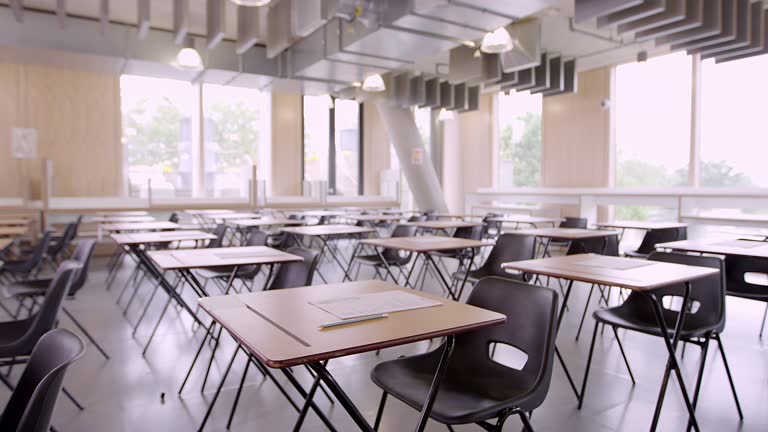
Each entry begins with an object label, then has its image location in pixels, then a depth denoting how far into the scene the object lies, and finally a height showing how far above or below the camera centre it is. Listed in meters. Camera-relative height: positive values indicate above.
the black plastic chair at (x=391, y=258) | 5.05 -0.65
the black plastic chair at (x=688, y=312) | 2.54 -0.66
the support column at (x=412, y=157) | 10.99 +0.88
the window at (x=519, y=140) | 11.90 +1.36
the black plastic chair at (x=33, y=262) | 4.67 -0.64
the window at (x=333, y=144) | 12.95 +1.38
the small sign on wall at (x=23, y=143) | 9.22 +0.98
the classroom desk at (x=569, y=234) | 4.62 -0.38
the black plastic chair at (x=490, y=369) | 1.67 -0.69
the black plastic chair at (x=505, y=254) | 3.93 -0.48
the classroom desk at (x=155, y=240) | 3.81 -0.37
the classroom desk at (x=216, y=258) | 2.78 -0.38
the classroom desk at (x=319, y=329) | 1.33 -0.41
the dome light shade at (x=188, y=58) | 6.53 +1.81
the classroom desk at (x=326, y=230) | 5.22 -0.38
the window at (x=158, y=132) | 10.71 +1.41
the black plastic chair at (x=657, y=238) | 5.29 -0.46
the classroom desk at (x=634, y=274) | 2.22 -0.38
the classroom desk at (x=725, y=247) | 3.11 -0.35
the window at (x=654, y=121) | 9.21 +1.45
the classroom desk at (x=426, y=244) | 3.73 -0.39
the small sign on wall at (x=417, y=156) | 11.22 +0.89
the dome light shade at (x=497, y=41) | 5.85 +1.82
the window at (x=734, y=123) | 8.31 +1.25
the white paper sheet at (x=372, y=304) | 1.69 -0.40
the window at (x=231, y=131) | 11.72 +1.55
